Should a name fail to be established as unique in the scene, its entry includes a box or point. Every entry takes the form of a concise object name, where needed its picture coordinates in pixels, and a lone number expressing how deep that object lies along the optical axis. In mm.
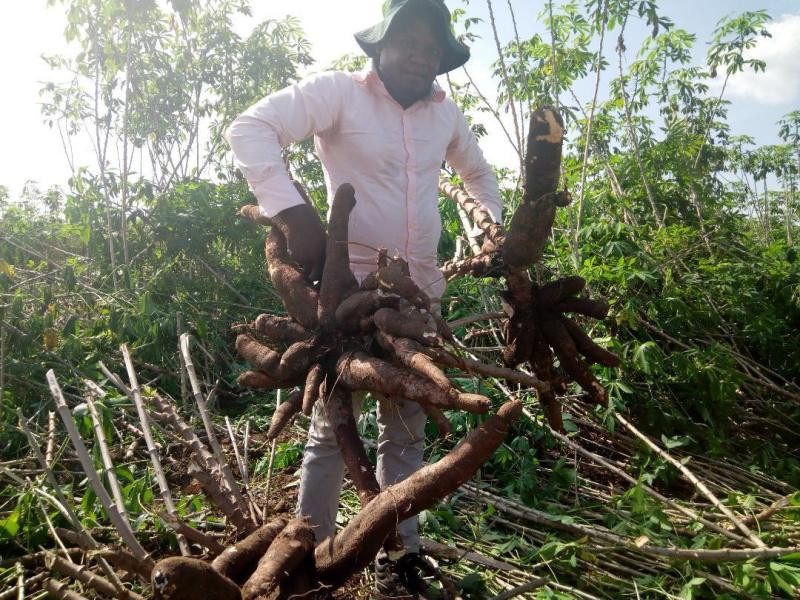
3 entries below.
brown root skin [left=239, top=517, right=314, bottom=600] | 905
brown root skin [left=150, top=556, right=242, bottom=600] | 772
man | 1279
